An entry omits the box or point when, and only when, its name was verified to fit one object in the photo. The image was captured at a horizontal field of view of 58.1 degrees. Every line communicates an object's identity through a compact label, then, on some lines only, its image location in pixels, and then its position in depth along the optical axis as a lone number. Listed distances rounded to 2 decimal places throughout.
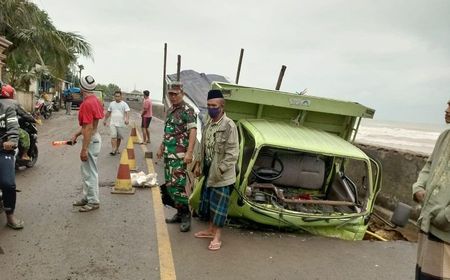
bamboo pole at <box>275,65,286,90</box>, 10.85
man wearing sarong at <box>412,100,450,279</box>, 2.73
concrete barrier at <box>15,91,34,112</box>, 21.03
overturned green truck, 5.30
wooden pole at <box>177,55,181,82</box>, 12.89
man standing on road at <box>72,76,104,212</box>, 5.41
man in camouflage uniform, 5.19
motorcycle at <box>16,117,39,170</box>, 7.84
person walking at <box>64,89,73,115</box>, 28.43
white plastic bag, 7.30
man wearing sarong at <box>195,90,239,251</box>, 4.71
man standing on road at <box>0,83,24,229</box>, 4.59
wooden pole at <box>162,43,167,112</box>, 19.30
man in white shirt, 10.61
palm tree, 19.00
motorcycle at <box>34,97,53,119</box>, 21.15
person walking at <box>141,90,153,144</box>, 12.80
